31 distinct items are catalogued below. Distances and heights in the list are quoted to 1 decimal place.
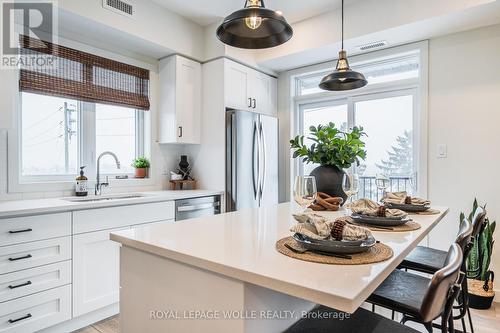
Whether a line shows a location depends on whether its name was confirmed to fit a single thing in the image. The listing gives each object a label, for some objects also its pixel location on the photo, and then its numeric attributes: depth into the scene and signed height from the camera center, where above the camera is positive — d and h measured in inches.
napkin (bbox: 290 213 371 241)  37.0 -7.9
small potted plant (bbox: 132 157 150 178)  130.2 -0.6
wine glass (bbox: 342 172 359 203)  69.3 -4.2
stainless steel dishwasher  113.2 -16.3
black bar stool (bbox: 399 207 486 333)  55.1 -20.6
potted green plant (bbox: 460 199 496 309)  97.6 -36.2
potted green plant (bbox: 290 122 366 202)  74.5 +2.8
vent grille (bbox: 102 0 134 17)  102.1 +54.1
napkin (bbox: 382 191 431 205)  71.0 -7.8
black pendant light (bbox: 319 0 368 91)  83.2 +24.0
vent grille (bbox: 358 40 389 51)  121.6 +48.6
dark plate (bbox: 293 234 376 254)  34.9 -9.2
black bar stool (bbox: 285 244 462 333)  29.7 -21.0
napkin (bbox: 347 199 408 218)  54.6 -8.1
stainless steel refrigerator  130.2 +2.5
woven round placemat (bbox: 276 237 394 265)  33.2 -10.3
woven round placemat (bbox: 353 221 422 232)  50.1 -10.3
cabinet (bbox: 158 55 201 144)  128.2 +27.8
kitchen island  28.9 -11.5
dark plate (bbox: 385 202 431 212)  67.8 -9.2
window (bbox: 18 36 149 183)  101.2 +19.7
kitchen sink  102.9 -11.7
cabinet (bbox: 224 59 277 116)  134.0 +35.9
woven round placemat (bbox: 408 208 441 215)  66.7 -10.1
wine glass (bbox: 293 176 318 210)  56.1 -4.5
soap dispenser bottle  107.3 -7.4
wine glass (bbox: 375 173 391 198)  73.6 -4.0
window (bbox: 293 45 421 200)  127.3 +23.0
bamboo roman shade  99.1 +31.6
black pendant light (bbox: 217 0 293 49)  54.1 +27.0
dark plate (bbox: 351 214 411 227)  51.7 -9.3
